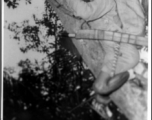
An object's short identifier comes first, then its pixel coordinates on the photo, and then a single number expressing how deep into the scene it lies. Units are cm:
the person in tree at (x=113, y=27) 111
